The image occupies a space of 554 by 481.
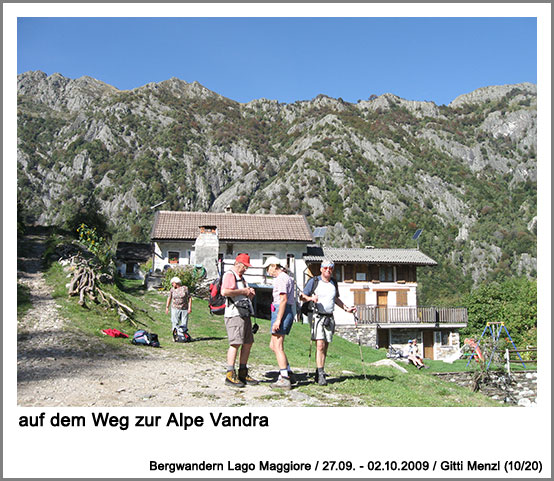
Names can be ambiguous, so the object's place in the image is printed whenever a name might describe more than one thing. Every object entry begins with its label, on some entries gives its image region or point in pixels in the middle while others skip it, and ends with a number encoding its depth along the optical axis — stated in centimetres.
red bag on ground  1066
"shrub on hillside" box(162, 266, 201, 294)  2375
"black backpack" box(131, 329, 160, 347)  1037
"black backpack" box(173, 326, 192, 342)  1171
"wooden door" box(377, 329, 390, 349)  3241
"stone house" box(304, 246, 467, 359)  3212
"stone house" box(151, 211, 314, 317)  3111
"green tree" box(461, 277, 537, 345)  3306
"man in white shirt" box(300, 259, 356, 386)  674
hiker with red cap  630
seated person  1964
